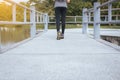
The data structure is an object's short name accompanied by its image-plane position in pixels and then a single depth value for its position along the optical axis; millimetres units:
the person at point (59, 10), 8570
